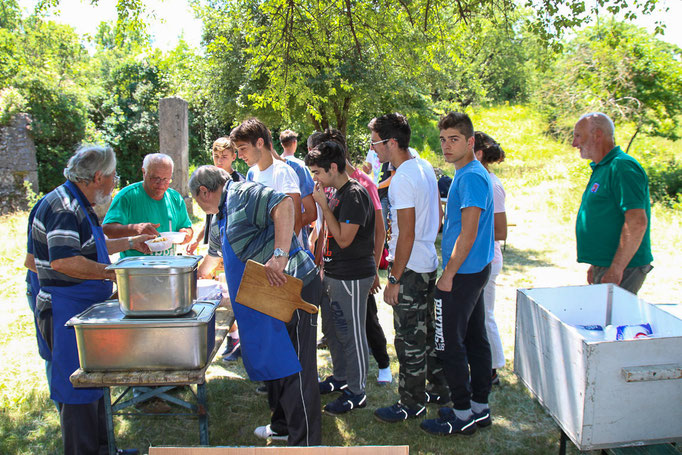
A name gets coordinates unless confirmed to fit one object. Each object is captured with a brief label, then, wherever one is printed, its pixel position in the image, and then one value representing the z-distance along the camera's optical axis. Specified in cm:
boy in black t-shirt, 305
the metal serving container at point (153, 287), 210
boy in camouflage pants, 294
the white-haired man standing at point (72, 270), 237
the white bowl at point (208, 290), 284
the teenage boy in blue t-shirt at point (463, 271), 275
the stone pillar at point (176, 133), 865
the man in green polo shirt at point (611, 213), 288
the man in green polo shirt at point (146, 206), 337
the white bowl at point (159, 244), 298
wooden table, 215
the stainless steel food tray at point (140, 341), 211
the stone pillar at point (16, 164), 1123
